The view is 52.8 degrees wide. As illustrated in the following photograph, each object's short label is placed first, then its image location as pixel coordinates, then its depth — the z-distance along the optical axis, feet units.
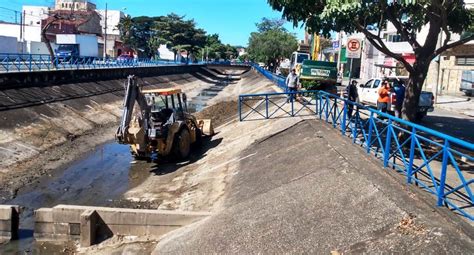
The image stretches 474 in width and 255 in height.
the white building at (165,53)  318.45
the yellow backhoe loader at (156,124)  49.62
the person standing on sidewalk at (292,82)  69.31
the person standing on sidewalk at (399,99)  49.19
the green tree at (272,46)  244.63
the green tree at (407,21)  37.68
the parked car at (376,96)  67.92
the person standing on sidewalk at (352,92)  55.57
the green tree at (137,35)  298.35
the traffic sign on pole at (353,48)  49.78
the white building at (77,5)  334.56
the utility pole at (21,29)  208.85
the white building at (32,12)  357.41
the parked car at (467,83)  126.41
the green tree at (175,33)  302.45
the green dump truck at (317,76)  87.92
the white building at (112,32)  287.38
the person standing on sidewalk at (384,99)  52.03
